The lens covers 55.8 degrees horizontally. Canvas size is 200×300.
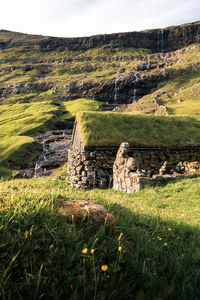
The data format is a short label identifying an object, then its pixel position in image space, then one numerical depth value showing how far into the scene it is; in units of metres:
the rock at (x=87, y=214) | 3.16
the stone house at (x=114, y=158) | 14.56
